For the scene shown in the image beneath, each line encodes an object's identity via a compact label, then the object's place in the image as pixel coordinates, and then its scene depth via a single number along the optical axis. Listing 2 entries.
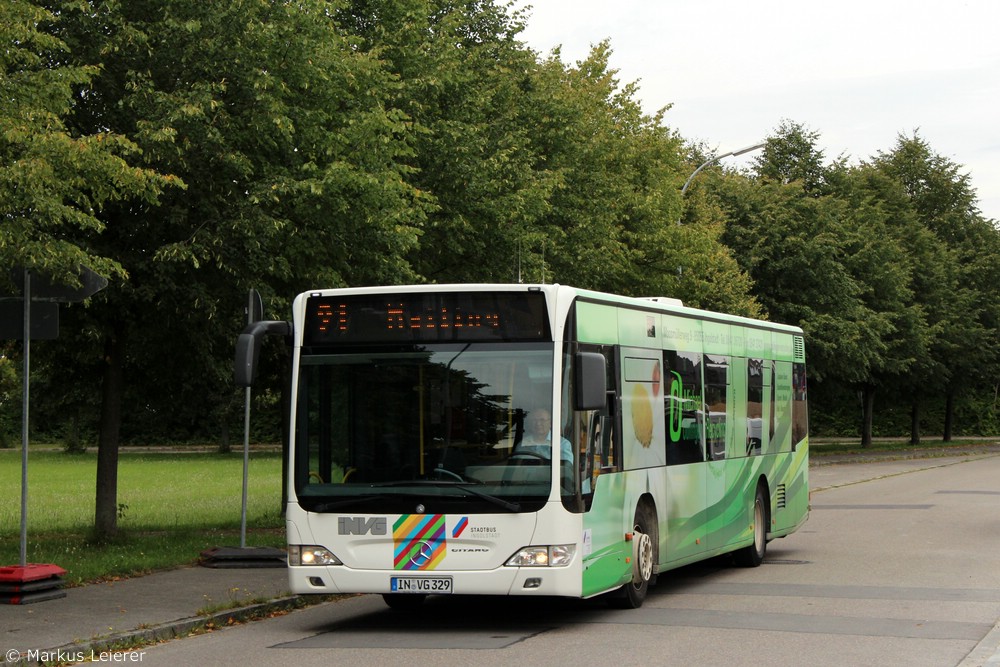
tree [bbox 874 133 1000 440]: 60.41
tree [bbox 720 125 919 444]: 47.75
